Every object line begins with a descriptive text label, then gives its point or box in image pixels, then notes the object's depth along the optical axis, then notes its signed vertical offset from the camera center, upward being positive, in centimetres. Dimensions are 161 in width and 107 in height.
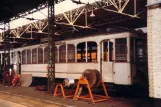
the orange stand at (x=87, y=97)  1093 -195
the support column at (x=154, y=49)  794 +27
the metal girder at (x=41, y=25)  2267 +329
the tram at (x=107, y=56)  1218 +5
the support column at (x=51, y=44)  1475 +85
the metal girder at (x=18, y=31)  2602 +310
